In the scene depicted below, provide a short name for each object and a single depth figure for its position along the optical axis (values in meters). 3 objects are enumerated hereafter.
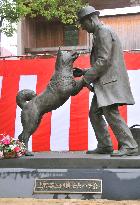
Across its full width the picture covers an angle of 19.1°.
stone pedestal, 4.86
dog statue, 5.73
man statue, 5.50
